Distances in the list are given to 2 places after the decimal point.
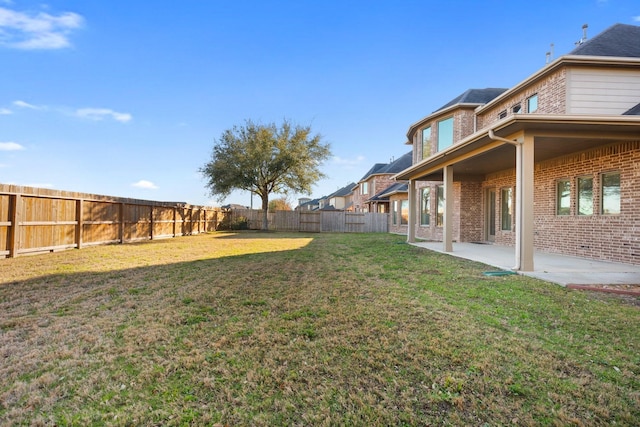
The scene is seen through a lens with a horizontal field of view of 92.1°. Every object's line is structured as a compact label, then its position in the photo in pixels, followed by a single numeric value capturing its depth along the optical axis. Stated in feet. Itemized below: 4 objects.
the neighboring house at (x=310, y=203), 212.48
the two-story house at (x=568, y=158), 20.53
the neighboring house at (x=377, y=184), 85.13
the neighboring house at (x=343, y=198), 155.75
